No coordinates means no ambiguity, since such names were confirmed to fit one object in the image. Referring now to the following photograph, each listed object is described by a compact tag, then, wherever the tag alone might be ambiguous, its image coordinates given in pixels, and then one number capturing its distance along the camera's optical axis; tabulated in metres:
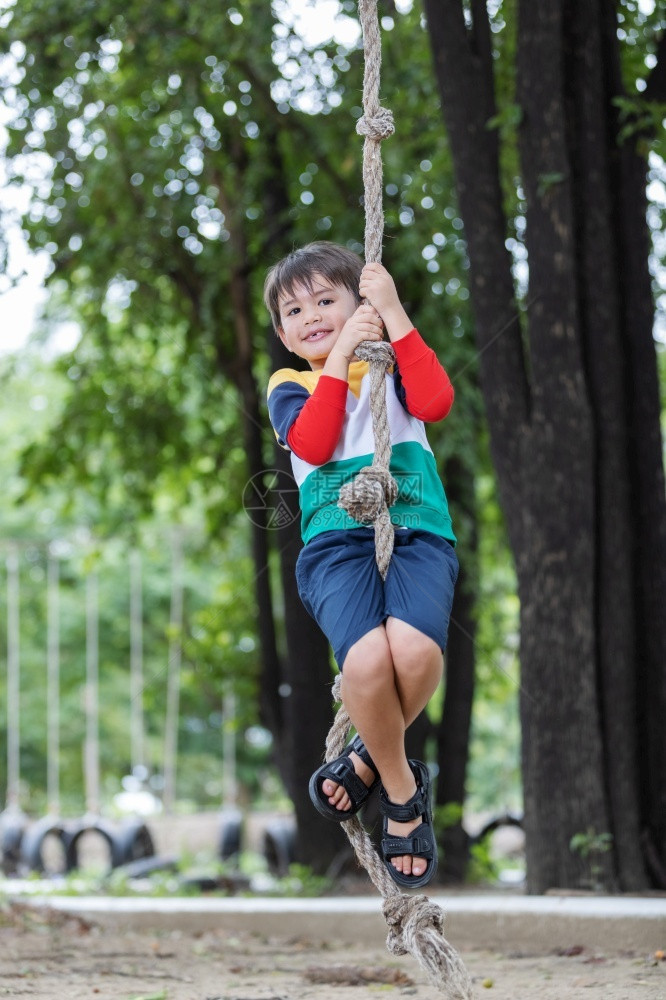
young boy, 5.11
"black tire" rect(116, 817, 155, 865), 20.69
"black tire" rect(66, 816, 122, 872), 20.61
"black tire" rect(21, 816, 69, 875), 21.83
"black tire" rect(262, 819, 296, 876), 17.53
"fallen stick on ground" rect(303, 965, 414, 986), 7.38
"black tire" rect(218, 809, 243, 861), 21.00
